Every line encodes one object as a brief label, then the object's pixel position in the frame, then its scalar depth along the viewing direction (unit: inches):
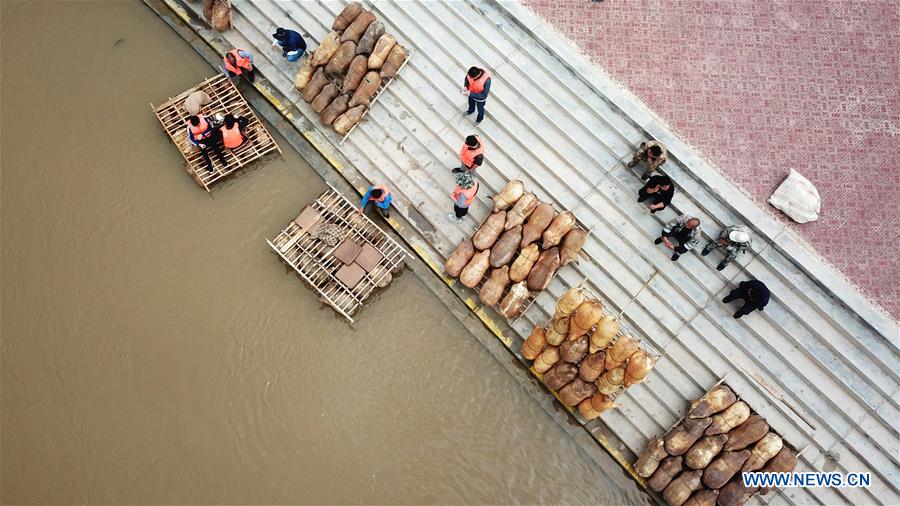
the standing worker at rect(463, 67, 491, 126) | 397.7
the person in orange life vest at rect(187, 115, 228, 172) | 432.1
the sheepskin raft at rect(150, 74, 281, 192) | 460.4
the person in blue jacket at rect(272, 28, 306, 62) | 448.6
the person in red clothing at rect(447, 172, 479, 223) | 409.1
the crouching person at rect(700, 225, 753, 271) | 384.2
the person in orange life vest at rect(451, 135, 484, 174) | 395.1
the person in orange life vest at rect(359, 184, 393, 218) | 434.3
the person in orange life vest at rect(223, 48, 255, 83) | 458.0
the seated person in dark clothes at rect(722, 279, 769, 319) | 381.7
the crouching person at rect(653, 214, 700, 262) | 383.7
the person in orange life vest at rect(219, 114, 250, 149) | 443.5
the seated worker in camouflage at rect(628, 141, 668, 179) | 398.9
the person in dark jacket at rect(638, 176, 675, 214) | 394.3
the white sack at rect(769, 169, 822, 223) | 409.7
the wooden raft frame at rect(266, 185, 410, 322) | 438.6
